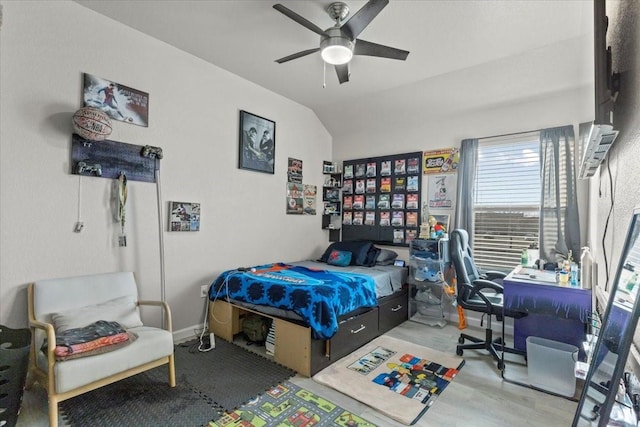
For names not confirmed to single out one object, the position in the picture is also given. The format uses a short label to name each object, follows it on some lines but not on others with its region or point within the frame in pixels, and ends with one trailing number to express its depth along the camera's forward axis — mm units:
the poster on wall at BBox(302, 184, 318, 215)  4531
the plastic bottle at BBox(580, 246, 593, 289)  2406
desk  2279
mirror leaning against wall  927
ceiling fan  2080
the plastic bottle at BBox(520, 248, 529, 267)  3197
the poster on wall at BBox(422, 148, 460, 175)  3829
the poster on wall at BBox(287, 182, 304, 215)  4281
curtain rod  3325
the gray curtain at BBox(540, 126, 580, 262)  3053
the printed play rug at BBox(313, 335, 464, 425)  2080
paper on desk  2569
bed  2465
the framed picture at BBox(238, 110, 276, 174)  3648
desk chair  2705
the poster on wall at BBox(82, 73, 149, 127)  2506
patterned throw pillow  3994
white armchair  1737
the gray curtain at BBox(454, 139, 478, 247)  3662
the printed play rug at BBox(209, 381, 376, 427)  1876
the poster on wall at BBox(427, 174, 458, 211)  3861
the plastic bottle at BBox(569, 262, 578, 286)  2463
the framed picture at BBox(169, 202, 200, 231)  3037
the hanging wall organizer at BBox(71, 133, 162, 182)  2443
